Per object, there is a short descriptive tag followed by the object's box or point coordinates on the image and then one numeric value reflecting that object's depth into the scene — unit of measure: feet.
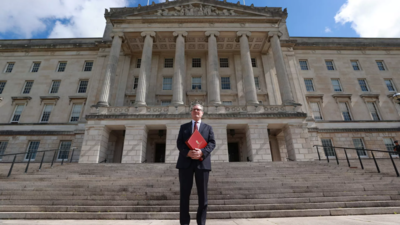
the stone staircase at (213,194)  18.79
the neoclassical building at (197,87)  55.98
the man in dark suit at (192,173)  11.12
